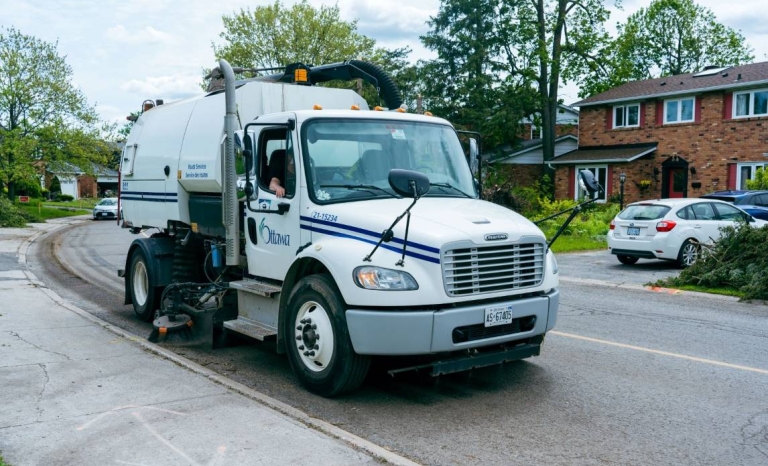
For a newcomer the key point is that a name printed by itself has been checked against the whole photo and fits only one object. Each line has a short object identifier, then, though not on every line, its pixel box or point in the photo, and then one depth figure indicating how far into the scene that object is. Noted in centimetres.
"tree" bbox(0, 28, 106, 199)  4053
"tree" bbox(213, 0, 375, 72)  5300
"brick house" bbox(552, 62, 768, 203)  3103
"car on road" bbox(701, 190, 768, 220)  2125
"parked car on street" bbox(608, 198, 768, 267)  1605
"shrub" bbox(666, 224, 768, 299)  1227
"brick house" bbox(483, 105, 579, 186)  4366
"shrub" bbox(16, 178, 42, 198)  4203
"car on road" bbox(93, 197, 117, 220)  4450
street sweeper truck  570
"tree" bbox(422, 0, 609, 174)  4131
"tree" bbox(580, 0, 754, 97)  5944
